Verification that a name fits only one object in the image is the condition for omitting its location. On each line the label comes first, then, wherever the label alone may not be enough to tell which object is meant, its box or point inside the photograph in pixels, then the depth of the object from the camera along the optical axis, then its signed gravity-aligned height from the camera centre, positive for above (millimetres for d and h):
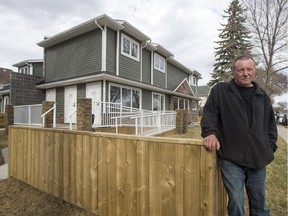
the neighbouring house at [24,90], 14484 +1326
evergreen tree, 27970 +8300
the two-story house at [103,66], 11773 +2654
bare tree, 14789 +5444
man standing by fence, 2240 -248
